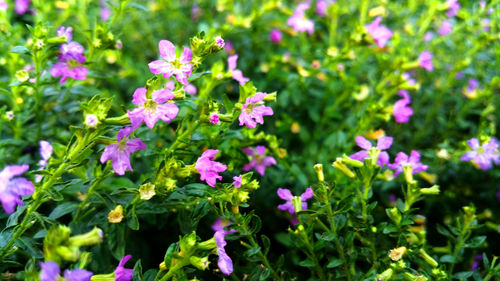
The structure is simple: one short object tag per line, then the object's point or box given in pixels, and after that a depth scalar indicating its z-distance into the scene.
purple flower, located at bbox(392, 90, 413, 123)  0.33
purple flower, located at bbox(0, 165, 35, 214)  0.24
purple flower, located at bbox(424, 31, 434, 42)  0.40
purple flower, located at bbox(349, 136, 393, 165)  0.28
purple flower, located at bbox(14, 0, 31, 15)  0.41
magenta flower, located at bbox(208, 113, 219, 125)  0.26
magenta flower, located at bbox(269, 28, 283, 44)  0.41
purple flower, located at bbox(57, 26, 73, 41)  0.28
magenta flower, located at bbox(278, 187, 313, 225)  0.28
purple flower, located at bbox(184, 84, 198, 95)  0.33
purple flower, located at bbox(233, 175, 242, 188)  0.26
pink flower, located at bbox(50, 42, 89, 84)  0.29
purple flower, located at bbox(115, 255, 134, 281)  0.25
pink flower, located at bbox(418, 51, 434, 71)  0.36
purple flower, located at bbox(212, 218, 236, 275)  0.25
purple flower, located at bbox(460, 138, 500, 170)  0.31
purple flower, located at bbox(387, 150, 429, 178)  0.29
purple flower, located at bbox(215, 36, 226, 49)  0.26
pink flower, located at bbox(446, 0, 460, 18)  0.36
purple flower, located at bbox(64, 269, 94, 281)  0.23
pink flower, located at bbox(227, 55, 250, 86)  0.30
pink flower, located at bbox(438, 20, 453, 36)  0.38
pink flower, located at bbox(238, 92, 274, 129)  0.26
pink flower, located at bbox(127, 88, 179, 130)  0.25
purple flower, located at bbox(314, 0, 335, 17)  0.40
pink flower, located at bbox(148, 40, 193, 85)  0.26
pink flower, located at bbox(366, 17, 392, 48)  0.33
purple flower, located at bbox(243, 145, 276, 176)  0.30
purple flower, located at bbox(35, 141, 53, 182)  0.28
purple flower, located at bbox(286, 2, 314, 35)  0.37
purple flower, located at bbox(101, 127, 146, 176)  0.25
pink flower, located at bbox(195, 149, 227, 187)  0.26
